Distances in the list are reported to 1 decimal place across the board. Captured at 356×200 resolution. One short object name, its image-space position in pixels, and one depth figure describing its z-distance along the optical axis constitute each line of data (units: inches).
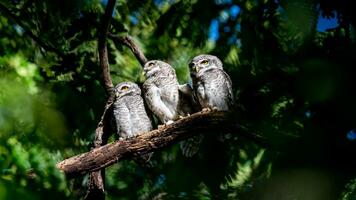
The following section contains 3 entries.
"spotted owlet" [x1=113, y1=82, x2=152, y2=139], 379.2
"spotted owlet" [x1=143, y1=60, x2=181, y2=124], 366.9
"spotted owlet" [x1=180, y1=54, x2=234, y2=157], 347.3
